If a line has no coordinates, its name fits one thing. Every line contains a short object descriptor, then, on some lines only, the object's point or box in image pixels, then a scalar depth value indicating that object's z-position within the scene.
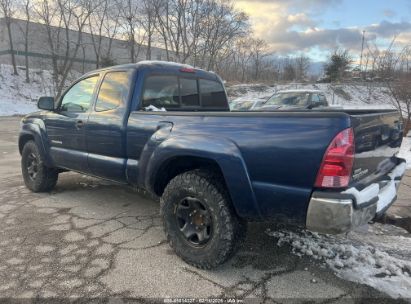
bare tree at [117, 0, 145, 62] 40.56
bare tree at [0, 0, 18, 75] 35.50
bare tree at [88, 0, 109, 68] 39.14
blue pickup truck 2.60
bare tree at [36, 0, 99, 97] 34.44
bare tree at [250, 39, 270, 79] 60.59
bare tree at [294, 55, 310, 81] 58.06
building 42.12
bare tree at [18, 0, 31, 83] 35.47
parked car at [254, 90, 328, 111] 13.51
